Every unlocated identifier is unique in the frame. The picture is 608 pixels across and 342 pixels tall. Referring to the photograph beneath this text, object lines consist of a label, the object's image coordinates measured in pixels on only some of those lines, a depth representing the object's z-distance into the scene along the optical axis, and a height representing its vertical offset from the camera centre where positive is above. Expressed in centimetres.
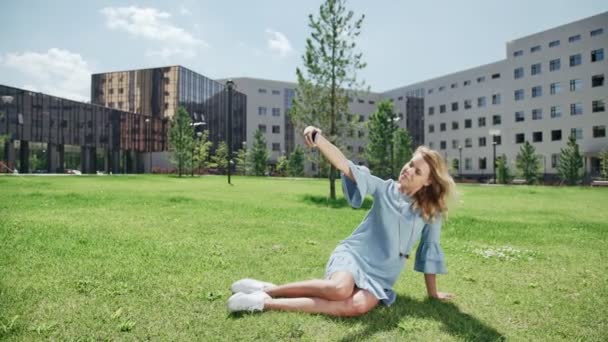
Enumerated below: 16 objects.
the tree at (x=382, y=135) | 5316 +487
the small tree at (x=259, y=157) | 6219 +229
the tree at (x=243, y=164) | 6656 +135
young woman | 430 -89
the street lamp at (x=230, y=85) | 2927 +641
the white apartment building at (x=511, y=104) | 5734 +1218
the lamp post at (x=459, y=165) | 7619 +112
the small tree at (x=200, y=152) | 5072 +259
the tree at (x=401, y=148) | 5631 +332
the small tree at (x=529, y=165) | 5306 +84
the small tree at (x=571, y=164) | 4972 +90
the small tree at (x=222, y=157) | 6133 +244
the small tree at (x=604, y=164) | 4534 +81
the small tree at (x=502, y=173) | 5498 -23
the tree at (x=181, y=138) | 4800 +404
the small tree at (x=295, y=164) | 6450 +123
